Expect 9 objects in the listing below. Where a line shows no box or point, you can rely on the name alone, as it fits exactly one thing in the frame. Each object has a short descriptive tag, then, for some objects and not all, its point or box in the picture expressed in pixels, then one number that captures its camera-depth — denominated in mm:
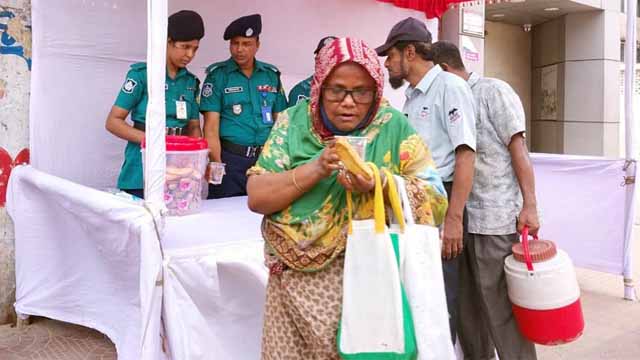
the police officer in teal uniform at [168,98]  3145
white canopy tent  2096
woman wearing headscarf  1484
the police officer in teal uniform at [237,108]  3686
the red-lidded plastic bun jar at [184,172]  2758
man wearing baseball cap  2406
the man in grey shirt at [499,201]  2531
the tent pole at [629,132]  4094
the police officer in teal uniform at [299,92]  4301
